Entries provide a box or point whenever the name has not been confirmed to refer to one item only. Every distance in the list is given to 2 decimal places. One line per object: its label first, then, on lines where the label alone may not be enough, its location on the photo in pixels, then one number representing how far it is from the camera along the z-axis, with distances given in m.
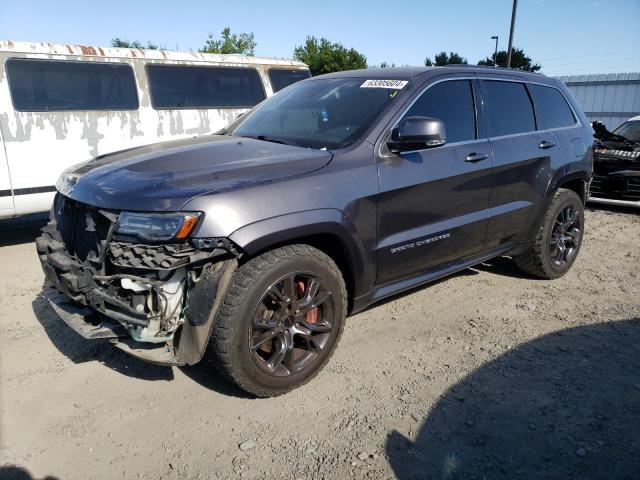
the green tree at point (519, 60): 30.98
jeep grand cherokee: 2.50
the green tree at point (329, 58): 29.39
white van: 5.81
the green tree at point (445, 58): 35.19
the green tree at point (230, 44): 23.00
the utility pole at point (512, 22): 18.91
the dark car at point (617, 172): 7.38
